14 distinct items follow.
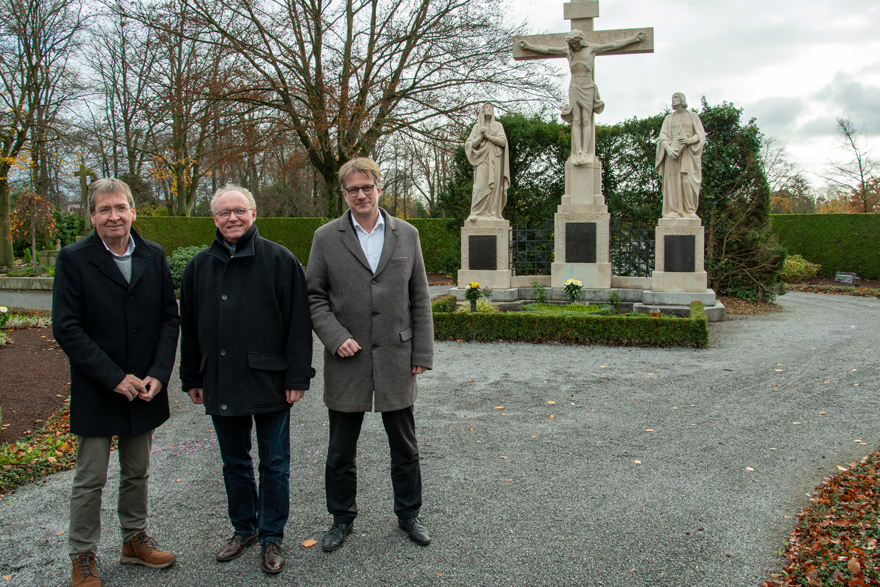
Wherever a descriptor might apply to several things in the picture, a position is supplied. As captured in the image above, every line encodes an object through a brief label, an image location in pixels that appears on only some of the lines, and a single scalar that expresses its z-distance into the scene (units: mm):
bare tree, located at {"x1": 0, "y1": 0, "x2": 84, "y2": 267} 17750
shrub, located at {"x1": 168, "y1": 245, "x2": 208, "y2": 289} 14805
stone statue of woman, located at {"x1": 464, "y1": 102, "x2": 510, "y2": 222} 10945
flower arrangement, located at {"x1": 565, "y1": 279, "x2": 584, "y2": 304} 10102
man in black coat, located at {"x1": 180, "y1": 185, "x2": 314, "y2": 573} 2607
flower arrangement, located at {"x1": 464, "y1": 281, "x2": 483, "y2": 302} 9305
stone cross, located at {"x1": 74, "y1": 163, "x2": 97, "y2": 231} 17522
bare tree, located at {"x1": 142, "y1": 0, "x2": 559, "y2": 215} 14742
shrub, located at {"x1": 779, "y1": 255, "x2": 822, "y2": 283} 16703
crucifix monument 10734
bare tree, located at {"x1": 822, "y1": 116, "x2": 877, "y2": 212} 26844
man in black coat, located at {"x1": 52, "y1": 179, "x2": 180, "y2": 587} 2477
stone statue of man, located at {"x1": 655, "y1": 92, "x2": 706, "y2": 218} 10266
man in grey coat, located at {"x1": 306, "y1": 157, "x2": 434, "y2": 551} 2756
